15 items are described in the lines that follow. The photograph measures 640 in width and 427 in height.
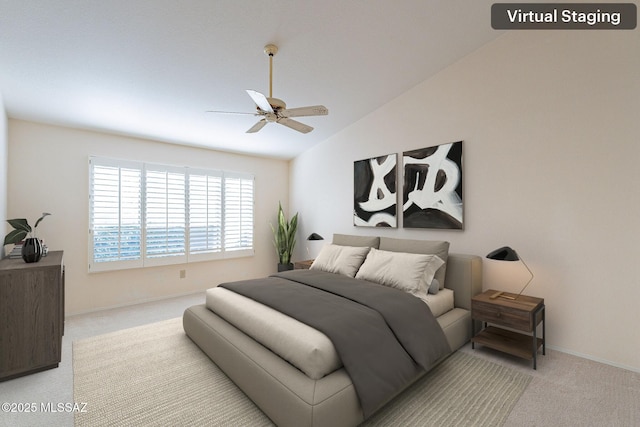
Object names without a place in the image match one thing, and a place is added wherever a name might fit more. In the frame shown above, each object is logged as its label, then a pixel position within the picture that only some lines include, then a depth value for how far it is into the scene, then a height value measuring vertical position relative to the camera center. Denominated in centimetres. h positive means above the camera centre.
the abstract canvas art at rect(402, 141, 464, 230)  348 +39
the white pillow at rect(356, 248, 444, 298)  293 -55
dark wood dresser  240 -81
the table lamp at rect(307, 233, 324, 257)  477 -28
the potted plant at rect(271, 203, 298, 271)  549 -39
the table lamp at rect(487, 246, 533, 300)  271 -35
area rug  190 -129
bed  171 -94
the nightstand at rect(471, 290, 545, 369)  252 -94
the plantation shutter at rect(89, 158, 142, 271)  396 +11
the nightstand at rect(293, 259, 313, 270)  458 -72
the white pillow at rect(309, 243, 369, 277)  357 -52
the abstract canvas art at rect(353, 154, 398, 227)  414 +41
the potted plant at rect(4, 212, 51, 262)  269 -17
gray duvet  185 -79
